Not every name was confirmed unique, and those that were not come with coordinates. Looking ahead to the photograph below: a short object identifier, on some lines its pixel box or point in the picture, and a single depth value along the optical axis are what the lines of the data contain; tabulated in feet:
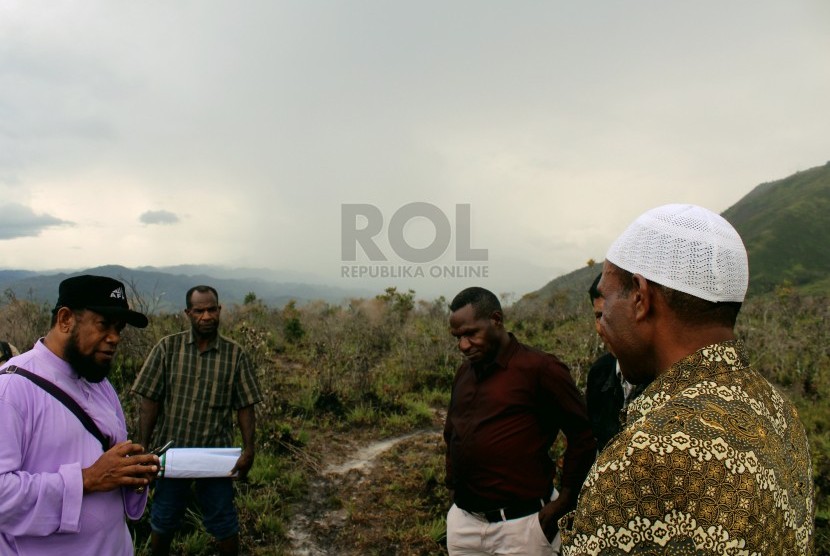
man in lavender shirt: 6.06
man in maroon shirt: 8.61
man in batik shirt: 3.09
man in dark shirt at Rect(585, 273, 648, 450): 9.23
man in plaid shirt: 11.35
